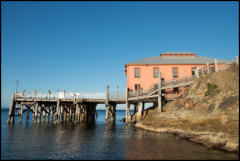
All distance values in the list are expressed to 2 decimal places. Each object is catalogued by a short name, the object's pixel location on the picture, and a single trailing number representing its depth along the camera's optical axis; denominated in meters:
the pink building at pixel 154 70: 33.12
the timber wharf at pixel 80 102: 27.65
